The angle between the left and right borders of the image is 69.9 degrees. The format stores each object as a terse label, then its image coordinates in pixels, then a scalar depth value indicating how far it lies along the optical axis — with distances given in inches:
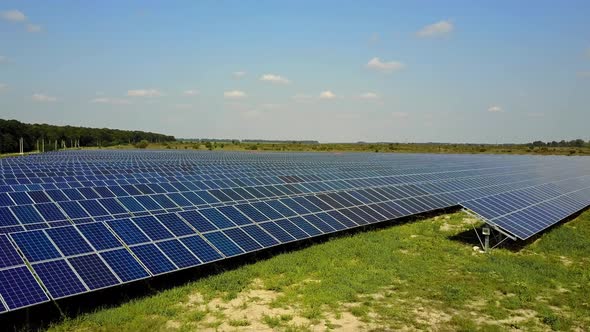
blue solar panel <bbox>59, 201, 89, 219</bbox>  697.0
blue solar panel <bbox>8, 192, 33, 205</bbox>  731.9
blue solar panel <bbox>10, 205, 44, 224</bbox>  637.9
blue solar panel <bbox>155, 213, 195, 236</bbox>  630.5
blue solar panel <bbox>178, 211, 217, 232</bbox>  669.9
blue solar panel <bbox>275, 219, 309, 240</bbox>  748.6
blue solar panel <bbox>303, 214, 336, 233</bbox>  810.2
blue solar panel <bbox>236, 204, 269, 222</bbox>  771.0
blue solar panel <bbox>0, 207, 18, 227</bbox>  618.8
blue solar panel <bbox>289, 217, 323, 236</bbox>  778.7
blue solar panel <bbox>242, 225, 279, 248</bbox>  684.1
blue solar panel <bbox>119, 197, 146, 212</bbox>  781.2
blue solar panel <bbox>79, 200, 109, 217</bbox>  726.0
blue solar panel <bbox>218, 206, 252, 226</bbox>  735.1
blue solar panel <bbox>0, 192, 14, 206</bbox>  710.5
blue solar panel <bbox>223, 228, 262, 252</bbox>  654.3
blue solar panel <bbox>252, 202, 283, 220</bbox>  800.9
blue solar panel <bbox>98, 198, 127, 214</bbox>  757.1
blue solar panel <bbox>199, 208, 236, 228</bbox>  703.5
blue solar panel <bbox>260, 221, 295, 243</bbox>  716.9
